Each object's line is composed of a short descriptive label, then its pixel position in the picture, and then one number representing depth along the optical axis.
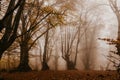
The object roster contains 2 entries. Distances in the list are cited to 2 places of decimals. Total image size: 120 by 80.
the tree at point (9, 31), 9.74
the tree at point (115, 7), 20.89
